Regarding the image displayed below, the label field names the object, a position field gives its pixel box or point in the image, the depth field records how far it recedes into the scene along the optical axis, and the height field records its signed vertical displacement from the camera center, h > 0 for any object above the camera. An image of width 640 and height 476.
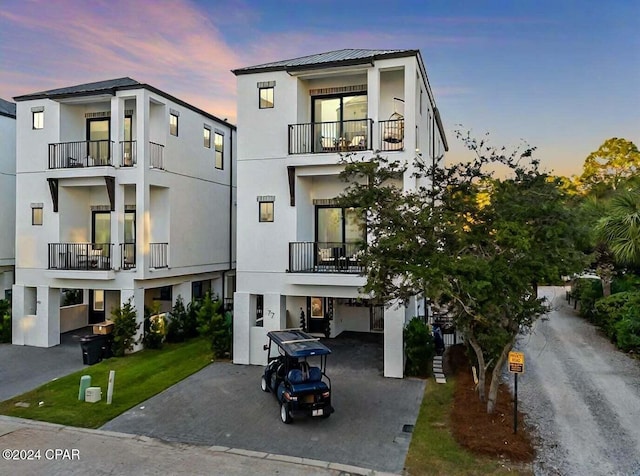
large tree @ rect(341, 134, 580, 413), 8.60 -0.10
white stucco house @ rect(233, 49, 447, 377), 14.45 +2.71
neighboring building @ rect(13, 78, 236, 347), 17.25 +1.56
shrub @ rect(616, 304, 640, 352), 15.45 -3.40
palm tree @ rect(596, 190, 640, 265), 15.88 +0.40
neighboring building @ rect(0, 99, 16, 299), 21.05 +2.23
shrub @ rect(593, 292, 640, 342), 16.97 -2.95
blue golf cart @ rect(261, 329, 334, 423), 10.00 -3.50
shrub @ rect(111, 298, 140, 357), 16.34 -3.54
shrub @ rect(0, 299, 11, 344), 18.52 -4.00
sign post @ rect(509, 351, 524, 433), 9.18 -2.72
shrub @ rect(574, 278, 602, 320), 21.28 -2.90
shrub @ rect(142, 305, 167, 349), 17.44 -3.84
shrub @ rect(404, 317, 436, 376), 13.40 -3.45
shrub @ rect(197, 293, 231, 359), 15.89 -3.55
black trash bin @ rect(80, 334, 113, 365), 15.38 -4.10
